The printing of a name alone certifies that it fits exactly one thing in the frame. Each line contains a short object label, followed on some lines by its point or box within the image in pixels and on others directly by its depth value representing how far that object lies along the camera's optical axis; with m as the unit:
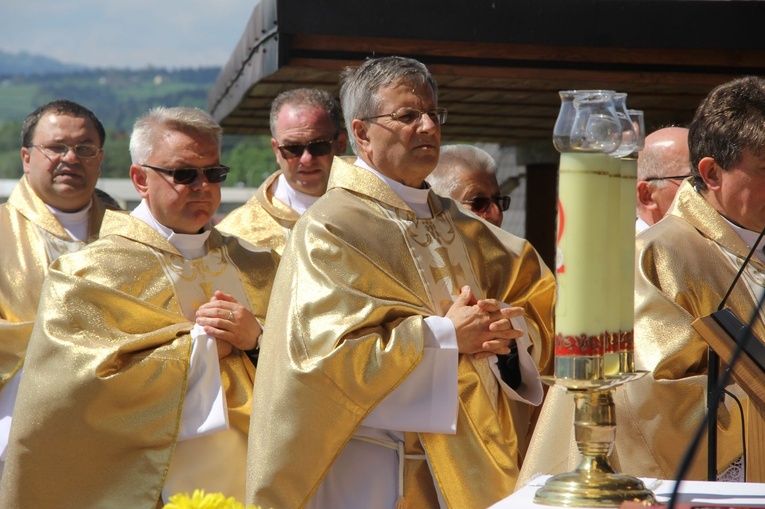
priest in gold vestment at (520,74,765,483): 6.04
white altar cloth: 3.26
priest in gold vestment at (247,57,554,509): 6.28
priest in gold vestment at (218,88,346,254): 10.04
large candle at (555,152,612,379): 3.30
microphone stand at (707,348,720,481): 4.23
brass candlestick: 3.22
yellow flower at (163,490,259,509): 3.14
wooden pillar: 18.52
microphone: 4.17
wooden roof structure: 10.56
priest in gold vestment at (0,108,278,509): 7.18
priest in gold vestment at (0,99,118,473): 9.23
